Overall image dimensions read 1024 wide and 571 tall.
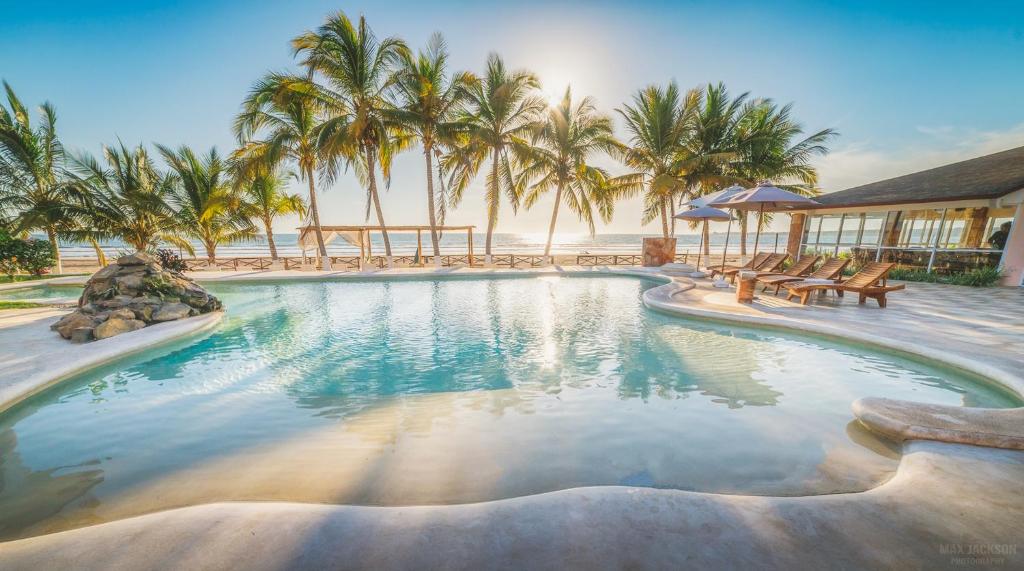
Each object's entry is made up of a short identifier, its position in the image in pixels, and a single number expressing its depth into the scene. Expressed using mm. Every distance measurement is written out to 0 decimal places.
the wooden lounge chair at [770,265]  10816
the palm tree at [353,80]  13383
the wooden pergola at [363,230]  16688
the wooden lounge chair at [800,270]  9625
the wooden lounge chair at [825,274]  8734
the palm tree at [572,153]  16172
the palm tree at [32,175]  12500
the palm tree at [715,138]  16266
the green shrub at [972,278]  10320
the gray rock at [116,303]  6754
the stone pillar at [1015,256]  9930
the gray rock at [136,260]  7680
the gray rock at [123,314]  6327
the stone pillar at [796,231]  15992
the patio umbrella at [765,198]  9047
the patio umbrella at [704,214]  12625
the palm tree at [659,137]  16406
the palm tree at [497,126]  15125
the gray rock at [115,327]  5857
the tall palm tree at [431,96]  14266
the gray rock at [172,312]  7008
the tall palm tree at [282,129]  13844
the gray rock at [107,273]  7422
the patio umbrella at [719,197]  11055
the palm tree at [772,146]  16438
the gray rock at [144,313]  6816
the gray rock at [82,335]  5637
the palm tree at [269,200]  17891
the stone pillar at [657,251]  16953
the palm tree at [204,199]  16188
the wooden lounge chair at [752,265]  11498
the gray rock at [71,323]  5777
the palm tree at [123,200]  13633
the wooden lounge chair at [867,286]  7613
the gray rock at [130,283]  7268
